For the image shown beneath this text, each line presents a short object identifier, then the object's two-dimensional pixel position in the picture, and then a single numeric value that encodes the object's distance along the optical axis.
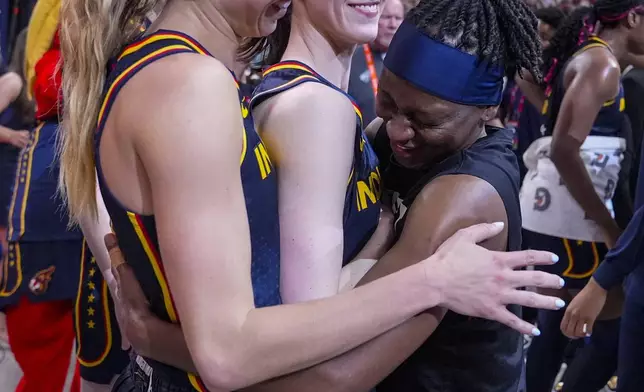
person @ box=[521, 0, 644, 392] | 2.69
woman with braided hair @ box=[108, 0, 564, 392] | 1.12
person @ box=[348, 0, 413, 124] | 3.01
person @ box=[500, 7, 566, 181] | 3.98
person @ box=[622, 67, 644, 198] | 3.17
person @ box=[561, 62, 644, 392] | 2.04
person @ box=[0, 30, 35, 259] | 2.57
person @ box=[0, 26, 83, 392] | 2.20
